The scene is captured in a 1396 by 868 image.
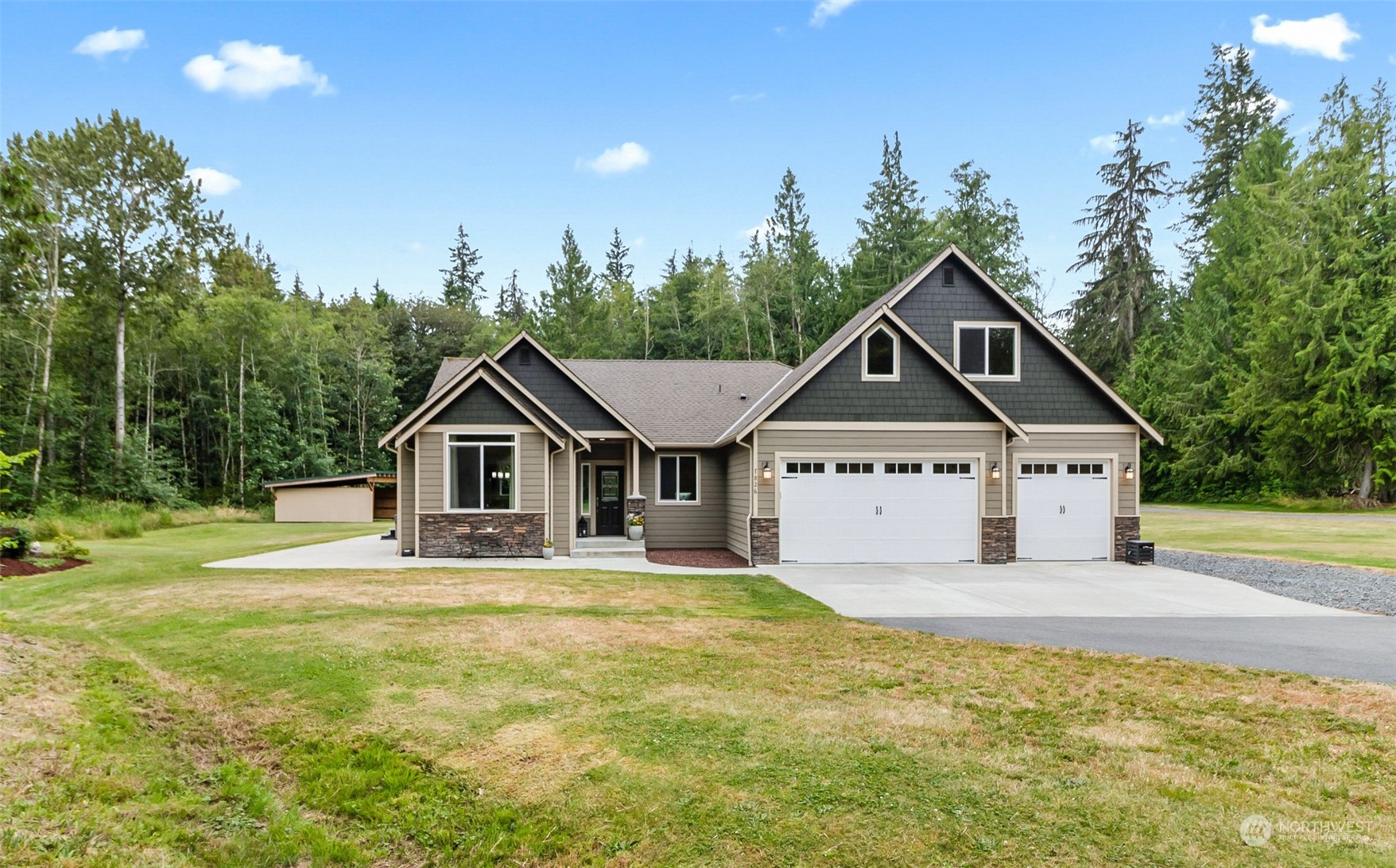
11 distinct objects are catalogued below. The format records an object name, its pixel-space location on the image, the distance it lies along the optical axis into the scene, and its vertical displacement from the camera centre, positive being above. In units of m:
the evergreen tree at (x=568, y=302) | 43.69 +8.91
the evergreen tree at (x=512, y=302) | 61.91 +12.56
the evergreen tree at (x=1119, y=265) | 44.41 +11.12
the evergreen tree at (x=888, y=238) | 38.03 +11.04
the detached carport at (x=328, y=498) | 29.33 -1.91
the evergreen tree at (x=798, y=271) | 39.75 +9.58
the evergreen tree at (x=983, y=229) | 38.62 +11.58
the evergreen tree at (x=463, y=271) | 63.97 +15.59
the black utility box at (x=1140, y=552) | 15.69 -2.29
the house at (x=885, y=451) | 15.57 -0.08
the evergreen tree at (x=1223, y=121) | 44.38 +19.59
